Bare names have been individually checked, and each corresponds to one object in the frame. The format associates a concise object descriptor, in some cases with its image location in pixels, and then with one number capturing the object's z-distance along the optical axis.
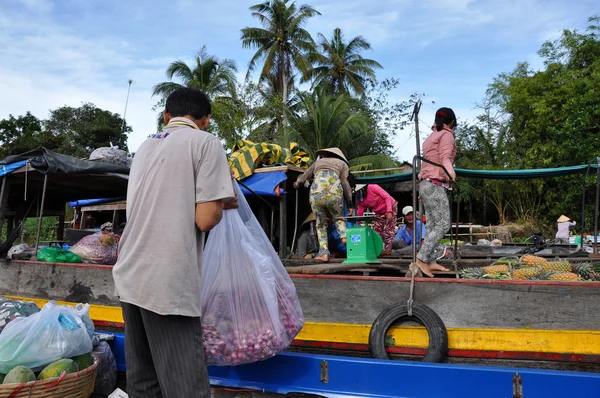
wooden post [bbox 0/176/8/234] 4.89
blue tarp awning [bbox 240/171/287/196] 5.65
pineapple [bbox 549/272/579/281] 3.32
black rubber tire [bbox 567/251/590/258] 5.00
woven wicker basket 2.19
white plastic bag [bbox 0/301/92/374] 2.35
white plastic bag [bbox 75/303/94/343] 2.81
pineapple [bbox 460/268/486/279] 3.53
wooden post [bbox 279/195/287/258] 5.49
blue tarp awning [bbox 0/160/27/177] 4.70
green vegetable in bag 4.62
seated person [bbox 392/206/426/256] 6.68
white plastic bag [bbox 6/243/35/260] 4.96
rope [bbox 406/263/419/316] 3.19
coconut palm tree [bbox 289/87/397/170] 18.92
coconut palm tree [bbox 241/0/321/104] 26.25
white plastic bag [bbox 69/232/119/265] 4.66
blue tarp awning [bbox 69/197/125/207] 8.48
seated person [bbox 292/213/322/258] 5.80
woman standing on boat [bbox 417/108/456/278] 3.72
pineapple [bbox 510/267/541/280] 3.46
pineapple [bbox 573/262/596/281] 3.59
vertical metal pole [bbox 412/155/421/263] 3.33
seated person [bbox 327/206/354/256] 5.51
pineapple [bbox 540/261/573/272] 3.72
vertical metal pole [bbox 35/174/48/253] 4.57
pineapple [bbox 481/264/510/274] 3.62
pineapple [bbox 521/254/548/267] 3.98
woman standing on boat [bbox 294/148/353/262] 4.77
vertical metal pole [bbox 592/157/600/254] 4.21
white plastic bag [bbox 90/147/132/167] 4.98
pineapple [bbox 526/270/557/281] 3.44
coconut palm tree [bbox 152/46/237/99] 24.58
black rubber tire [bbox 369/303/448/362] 3.08
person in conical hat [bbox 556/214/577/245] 11.83
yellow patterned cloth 6.07
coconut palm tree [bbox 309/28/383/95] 26.69
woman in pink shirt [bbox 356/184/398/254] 6.56
